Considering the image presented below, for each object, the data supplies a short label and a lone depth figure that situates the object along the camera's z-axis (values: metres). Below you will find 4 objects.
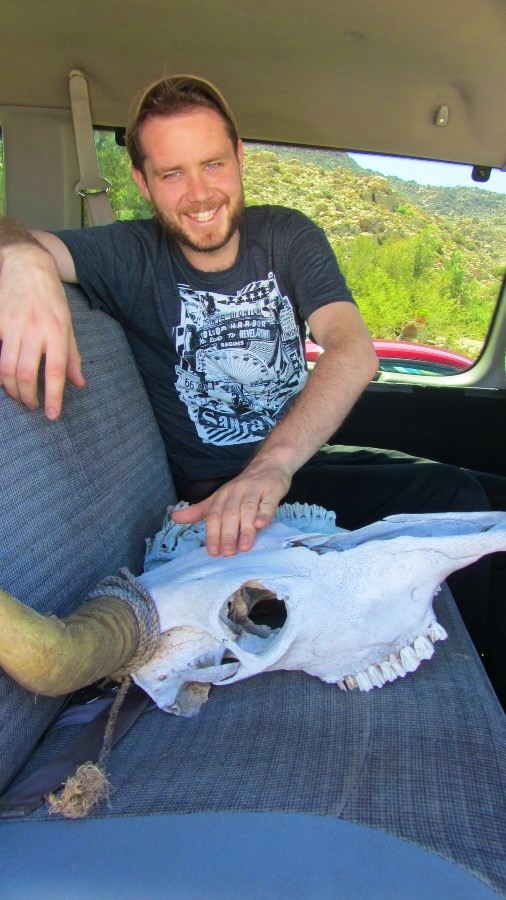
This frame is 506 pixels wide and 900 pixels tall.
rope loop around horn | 1.05
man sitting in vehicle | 1.66
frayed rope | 0.86
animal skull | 1.05
